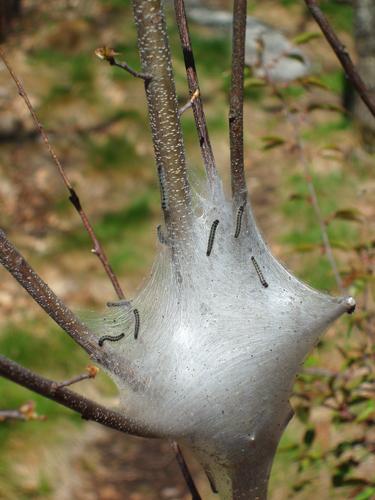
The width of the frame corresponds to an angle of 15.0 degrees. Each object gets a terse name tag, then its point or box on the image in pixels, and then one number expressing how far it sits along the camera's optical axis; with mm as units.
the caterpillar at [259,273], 829
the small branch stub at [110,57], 771
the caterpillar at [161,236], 837
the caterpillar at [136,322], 822
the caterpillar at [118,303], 874
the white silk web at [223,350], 824
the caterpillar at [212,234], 826
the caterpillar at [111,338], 786
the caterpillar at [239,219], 828
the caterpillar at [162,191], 790
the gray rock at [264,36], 3574
